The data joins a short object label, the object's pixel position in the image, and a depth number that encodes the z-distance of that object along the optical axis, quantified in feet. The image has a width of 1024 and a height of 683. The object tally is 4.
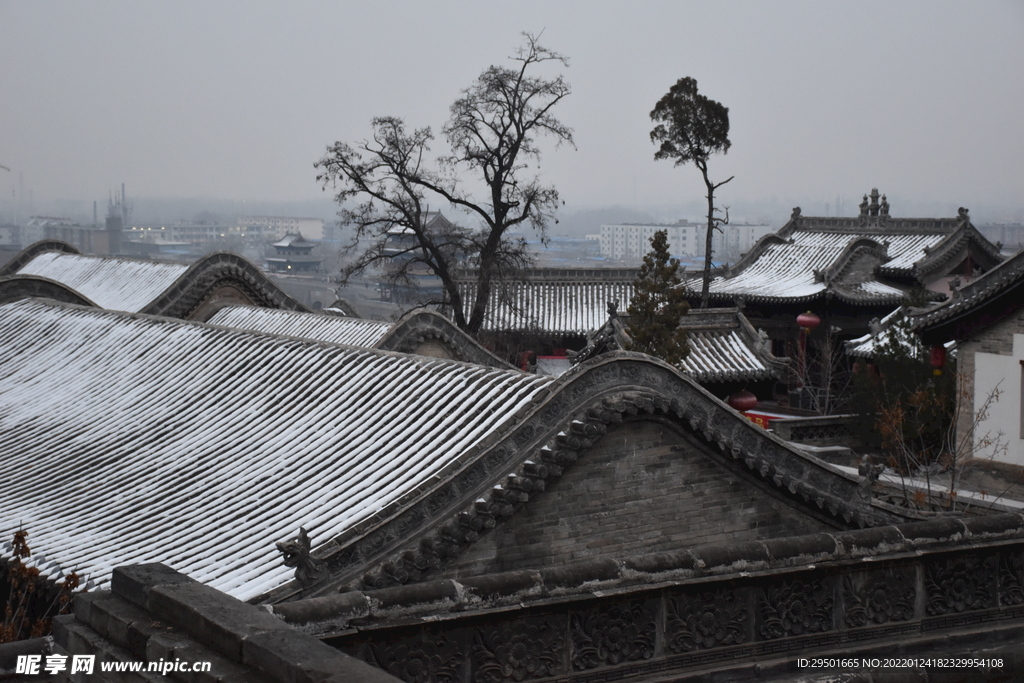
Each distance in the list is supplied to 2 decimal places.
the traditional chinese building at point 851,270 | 119.65
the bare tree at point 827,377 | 94.99
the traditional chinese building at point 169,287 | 70.18
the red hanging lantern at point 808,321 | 101.40
